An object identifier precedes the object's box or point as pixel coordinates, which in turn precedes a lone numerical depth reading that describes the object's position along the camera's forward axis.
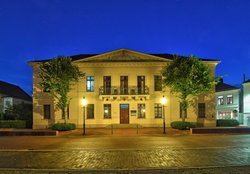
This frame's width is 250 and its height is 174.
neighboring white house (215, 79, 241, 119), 27.65
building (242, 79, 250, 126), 25.68
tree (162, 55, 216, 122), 17.97
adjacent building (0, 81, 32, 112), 28.52
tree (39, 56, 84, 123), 18.26
